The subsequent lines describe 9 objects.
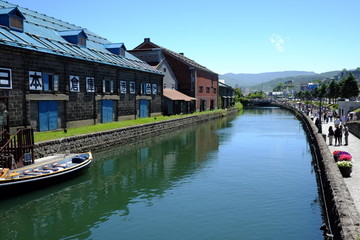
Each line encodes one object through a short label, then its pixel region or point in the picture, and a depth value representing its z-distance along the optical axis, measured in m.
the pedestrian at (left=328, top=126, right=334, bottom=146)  27.31
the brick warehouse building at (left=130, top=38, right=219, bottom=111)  66.12
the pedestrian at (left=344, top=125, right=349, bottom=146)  26.99
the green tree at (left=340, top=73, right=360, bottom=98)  84.19
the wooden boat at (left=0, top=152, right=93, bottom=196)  16.20
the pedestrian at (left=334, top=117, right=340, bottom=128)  31.27
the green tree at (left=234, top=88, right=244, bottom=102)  141.75
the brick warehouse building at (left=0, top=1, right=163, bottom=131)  27.00
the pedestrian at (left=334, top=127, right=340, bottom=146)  27.17
